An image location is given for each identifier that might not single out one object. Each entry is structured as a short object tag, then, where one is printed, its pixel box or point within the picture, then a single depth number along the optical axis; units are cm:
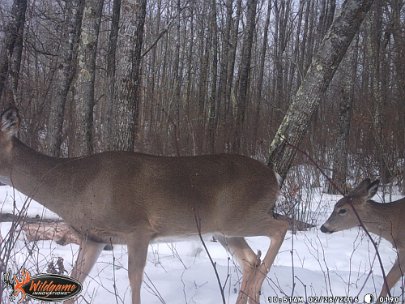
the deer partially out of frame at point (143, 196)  376
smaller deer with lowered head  521
